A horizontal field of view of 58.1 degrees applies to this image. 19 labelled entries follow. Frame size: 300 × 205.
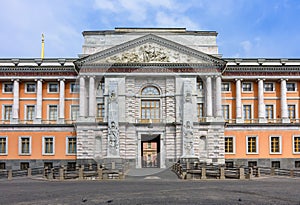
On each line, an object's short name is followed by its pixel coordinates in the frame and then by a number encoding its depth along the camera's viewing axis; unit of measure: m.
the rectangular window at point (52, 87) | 32.86
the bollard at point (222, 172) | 19.57
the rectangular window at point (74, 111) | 32.20
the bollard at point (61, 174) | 19.61
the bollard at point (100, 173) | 20.02
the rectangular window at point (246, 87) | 32.98
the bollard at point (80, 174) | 19.91
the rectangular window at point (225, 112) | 32.65
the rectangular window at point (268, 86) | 32.94
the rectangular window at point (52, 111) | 32.76
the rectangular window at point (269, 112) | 32.84
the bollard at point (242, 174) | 19.74
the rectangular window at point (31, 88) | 32.86
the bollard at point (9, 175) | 20.94
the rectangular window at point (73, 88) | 32.26
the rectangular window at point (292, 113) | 32.86
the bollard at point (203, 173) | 19.81
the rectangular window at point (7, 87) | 32.78
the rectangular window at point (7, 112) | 32.67
